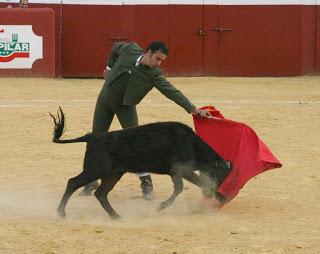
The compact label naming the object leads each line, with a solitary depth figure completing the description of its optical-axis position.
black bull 13.47
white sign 34.37
